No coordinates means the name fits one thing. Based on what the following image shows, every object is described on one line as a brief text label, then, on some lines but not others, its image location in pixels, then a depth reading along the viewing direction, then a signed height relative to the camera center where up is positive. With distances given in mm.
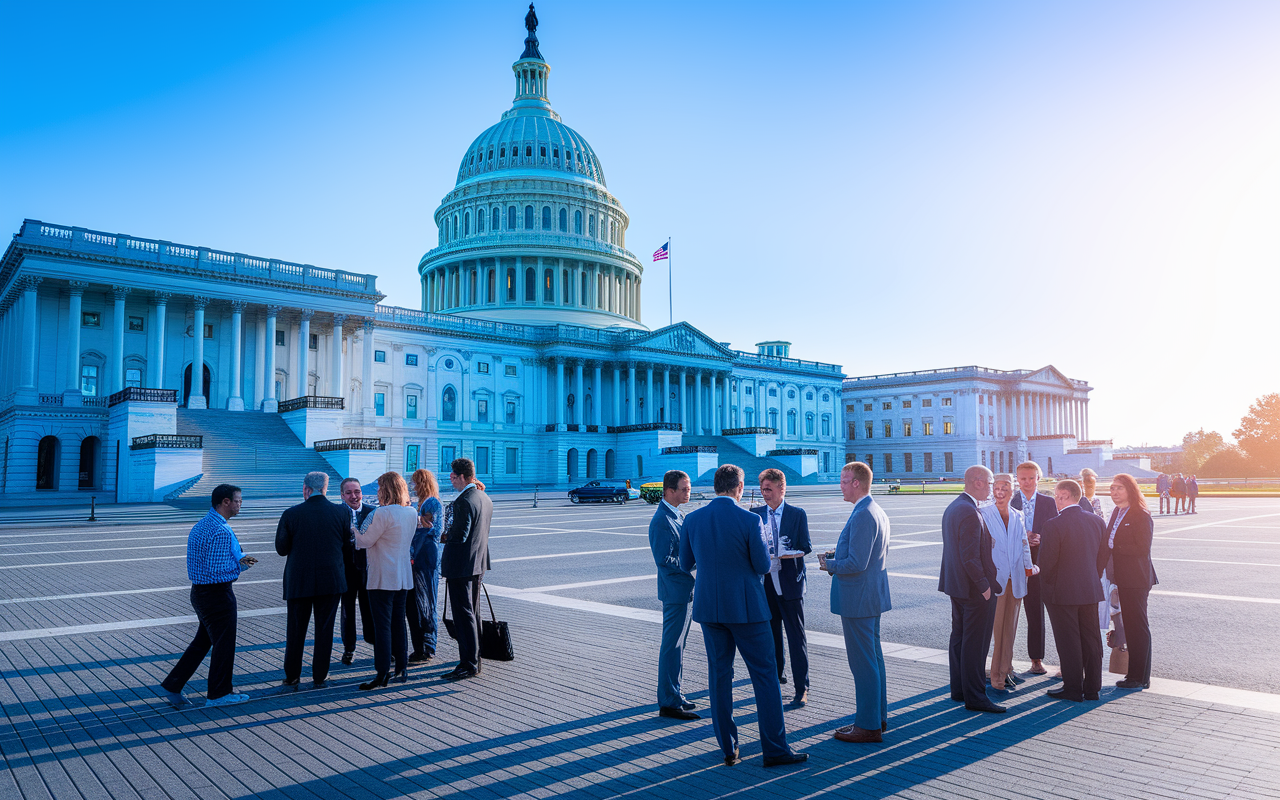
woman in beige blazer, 8594 -1133
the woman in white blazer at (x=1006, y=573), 8266 -1150
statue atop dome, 112562 +57615
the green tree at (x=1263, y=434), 88062 +2231
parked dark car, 47438 -1881
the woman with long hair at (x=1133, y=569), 8484 -1183
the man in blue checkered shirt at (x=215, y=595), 7836 -1227
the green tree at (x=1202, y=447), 121719 +1145
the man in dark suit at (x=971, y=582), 7582 -1128
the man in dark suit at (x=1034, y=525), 9008 -741
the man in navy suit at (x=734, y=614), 6340 -1171
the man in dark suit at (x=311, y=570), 8398 -1070
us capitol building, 49281 +8181
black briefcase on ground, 9586 -2061
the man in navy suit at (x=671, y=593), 7441 -1189
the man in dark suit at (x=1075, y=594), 8125 -1359
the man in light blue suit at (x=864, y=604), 6828 -1199
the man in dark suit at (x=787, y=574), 8039 -1126
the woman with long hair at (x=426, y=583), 9656 -1428
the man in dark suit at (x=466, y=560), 8836 -1037
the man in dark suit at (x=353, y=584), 9430 -1366
